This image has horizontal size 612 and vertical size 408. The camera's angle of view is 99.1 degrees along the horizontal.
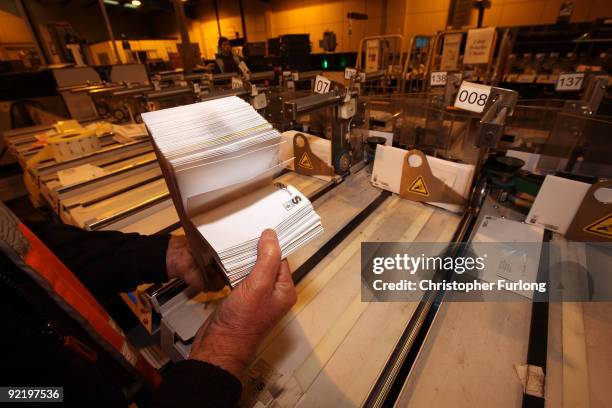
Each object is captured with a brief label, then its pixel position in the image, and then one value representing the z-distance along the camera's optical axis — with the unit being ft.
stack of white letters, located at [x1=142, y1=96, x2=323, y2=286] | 1.47
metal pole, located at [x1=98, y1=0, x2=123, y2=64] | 10.74
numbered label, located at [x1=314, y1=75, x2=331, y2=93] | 4.65
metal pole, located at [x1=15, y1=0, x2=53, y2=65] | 11.01
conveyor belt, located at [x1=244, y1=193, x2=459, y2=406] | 1.92
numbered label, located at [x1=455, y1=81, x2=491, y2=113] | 3.29
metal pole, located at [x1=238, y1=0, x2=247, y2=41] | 24.26
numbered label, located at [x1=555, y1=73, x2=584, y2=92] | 4.33
